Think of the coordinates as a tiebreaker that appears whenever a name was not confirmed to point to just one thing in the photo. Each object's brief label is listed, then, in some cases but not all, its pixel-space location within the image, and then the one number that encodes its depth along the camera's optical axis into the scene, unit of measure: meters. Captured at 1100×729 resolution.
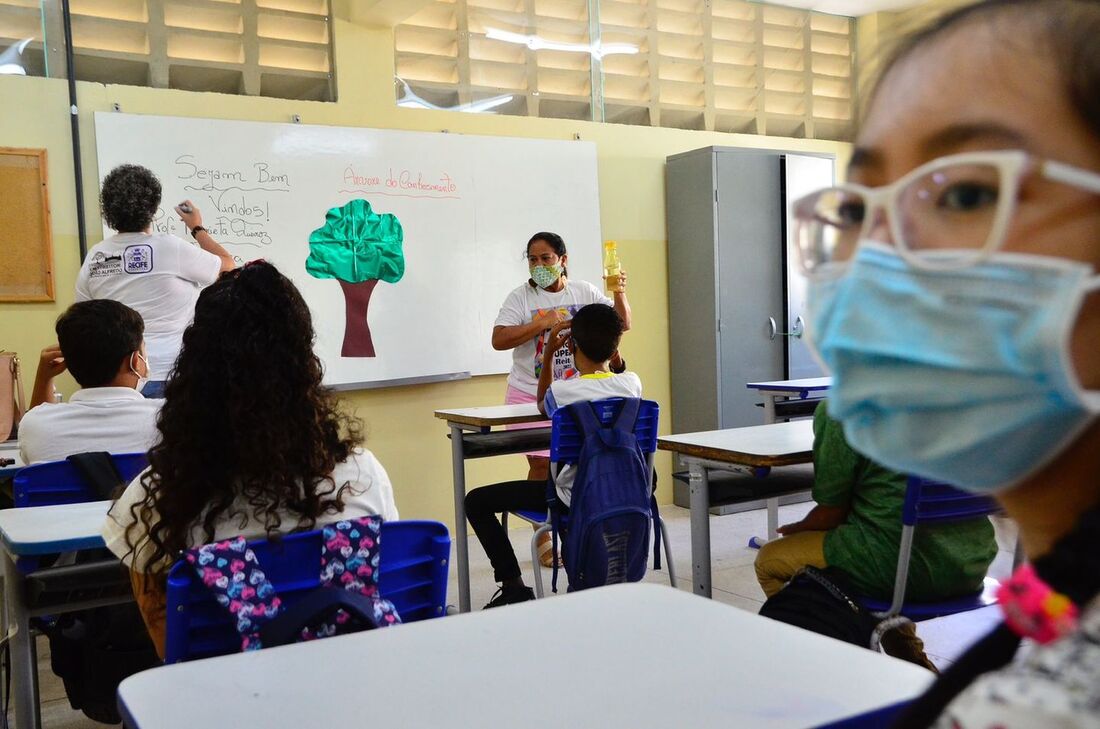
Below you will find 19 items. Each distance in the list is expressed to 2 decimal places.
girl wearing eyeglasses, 0.45
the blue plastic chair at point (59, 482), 2.24
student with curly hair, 1.50
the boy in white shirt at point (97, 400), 2.39
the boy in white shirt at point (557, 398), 3.25
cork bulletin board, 3.94
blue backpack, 2.82
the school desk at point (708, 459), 2.42
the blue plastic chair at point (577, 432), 2.96
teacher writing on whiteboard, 3.36
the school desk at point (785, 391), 4.16
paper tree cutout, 4.66
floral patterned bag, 1.25
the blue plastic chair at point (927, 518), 1.92
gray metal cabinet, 5.50
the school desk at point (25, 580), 1.72
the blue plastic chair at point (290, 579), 1.31
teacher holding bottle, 4.30
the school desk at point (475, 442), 3.60
